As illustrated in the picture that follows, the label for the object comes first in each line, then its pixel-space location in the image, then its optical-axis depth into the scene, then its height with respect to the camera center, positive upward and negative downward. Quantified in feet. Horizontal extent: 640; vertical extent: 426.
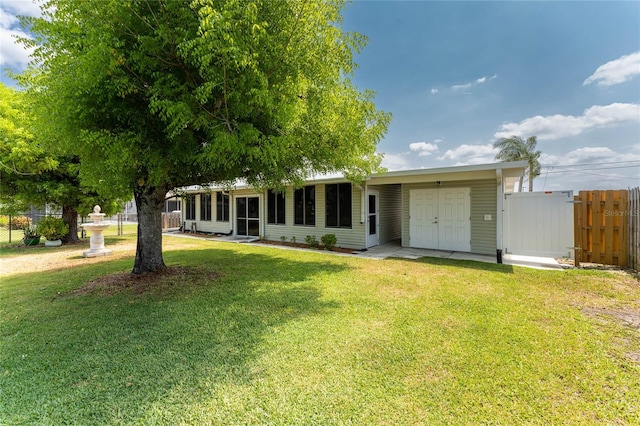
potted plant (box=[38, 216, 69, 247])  36.32 -2.22
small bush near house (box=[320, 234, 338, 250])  33.22 -3.80
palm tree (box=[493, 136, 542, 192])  62.44 +13.31
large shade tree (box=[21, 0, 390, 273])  11.34 +6.23
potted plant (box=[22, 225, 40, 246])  36.91 -3.23
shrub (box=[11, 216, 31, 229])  56.43 -1.79
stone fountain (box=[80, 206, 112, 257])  29.23 -3.23
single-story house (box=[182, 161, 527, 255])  28.17 -0.02
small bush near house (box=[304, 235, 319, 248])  34.60 -3.97
